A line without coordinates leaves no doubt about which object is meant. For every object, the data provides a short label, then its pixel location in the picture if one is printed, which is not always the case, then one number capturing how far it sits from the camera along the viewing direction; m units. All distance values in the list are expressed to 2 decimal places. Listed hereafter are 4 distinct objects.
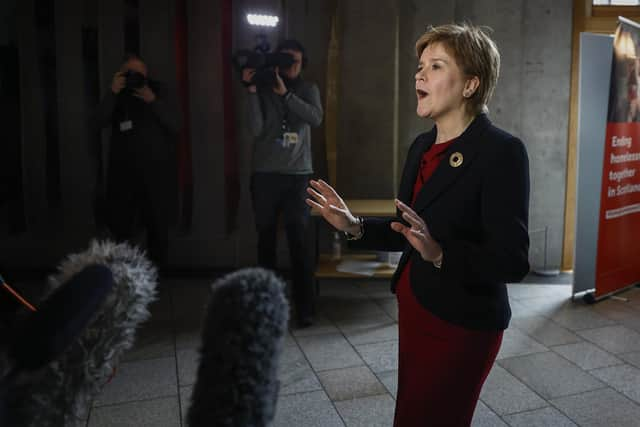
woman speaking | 1.17
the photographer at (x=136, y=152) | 3.81
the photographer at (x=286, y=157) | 3.27
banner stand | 3.64
